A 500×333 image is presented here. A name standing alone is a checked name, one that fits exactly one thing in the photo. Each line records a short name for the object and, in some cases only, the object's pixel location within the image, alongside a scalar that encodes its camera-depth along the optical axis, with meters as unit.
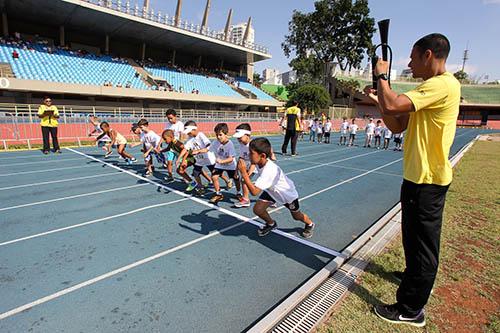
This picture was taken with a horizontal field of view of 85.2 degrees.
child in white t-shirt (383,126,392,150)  15.41
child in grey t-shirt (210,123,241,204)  5.20
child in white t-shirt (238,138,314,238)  3.38
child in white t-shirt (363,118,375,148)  16.11
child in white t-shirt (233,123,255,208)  4.76
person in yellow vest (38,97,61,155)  10.13
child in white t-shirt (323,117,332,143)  16.87
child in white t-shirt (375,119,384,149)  16.22
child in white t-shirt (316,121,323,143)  17.97
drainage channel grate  2.24
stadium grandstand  20.31
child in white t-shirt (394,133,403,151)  15.28
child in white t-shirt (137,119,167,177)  7.35
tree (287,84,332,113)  36.09
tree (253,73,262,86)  65.01
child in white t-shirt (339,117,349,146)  17.41
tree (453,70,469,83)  65.38
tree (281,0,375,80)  44.38
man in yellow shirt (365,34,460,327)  1.93
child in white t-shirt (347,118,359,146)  16.97
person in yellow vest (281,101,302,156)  11.09
